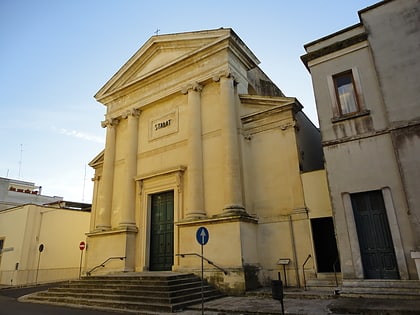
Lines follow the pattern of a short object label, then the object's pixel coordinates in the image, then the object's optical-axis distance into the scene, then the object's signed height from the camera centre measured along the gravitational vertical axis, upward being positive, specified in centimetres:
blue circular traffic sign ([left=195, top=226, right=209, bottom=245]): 780 +60
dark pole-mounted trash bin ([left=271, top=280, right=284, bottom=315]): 605 -60
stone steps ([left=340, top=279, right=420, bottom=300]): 723 -80
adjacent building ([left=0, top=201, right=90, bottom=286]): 1884 +141
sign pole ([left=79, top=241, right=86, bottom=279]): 1748 +87
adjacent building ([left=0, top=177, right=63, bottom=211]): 2833 +709
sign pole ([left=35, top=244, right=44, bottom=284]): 1819 +91
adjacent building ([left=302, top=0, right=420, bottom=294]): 793 +312
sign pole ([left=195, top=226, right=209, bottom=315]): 780 +60
